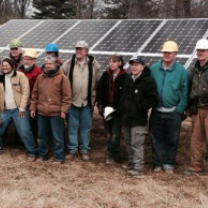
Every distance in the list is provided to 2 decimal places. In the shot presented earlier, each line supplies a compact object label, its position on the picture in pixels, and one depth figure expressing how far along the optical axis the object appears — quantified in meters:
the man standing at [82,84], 5.93
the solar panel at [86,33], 9.05
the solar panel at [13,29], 10.03
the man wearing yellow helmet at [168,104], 5.32
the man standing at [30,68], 6.05
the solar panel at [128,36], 8.42
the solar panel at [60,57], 8.35
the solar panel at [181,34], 7.96
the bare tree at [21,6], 47.15
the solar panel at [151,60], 7.39
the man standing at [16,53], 6.45
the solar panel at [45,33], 9.47
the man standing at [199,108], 5.14
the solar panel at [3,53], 9.15
